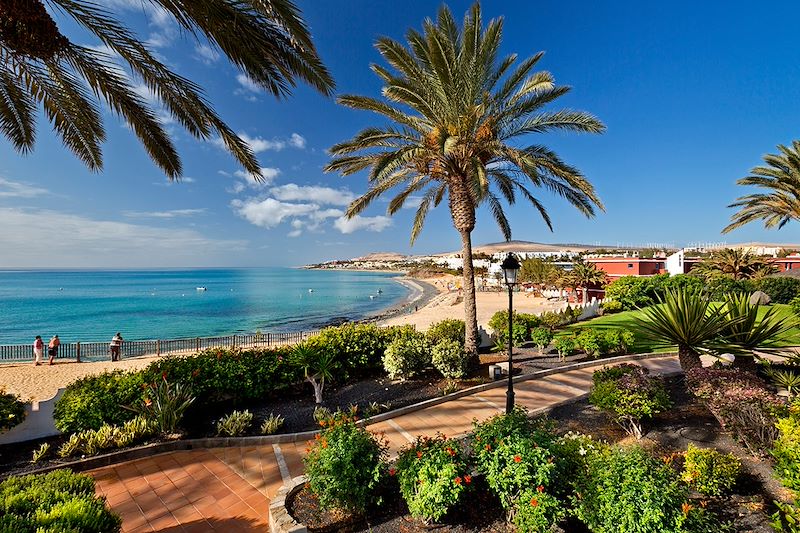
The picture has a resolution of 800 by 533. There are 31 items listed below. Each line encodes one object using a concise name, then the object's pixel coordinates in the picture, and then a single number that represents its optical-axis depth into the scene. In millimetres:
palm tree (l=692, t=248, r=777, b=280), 24203
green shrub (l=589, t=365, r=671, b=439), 5344
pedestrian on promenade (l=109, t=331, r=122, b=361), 17984
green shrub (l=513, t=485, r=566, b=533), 3074
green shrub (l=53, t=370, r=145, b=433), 5836
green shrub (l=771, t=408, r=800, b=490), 3240
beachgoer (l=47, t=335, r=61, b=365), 17281
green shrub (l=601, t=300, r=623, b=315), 21531
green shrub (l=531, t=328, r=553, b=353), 11906
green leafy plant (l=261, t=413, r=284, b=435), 6111
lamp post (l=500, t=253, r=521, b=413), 7210
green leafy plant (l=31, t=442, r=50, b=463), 5236
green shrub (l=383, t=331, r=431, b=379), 8758
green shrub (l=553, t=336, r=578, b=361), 11109
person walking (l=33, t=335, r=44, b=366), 17484
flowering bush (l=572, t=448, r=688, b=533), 2717
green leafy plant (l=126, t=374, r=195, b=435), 5941
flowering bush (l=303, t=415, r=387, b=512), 3615
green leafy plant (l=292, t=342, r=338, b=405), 7802
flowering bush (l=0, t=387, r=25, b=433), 5562
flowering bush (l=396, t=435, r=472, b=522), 3342
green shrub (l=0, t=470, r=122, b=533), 2586
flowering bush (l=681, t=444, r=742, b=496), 3699
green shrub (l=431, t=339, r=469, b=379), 8914
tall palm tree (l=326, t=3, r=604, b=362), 8664
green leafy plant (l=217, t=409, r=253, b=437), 6059
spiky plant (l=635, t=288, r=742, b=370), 6734
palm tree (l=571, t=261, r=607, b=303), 31203
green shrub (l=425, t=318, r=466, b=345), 10782
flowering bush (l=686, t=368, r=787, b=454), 4516
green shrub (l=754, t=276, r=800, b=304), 19938
